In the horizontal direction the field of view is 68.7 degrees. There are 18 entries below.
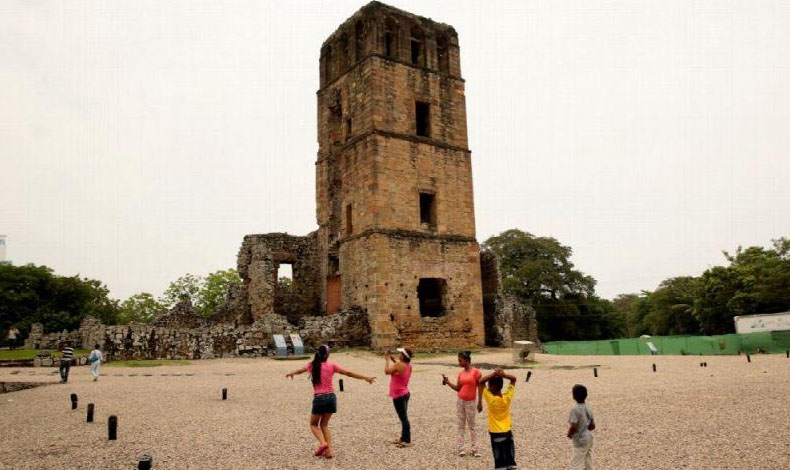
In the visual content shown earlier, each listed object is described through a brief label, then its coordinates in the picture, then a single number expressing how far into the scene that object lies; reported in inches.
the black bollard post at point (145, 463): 215.0
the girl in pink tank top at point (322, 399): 253.6
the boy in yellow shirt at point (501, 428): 210.7
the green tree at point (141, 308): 2011.6
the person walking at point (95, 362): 566.9
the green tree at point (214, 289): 1972.2
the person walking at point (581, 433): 193.5
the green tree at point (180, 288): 2036.2
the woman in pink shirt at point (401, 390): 272.4
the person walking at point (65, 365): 553.0
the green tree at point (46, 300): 1549.0
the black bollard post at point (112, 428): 289.4
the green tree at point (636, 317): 2200.8
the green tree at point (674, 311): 1744.1
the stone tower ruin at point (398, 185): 894.4
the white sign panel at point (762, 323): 1053.8
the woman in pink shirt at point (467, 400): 253.9
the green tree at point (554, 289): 1813.5
